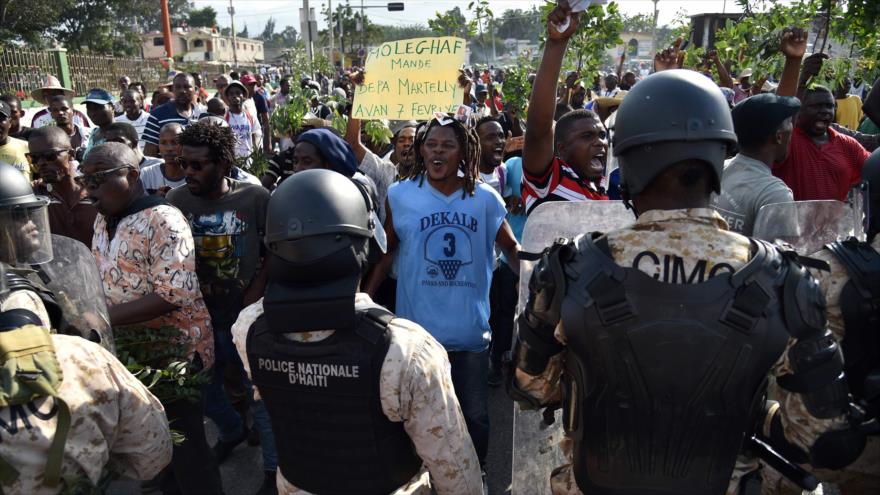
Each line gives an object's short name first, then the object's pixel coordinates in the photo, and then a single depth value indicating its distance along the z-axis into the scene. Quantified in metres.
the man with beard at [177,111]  6.70
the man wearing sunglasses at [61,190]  3.65
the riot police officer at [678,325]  1.58
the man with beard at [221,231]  3.51
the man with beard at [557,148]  2.75
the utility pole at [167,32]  36.00
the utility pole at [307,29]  12.84
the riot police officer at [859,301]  1.93
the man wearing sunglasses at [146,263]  2.92
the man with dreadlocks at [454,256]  3.08
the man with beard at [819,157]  3.94
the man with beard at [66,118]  6.85
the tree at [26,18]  31.78
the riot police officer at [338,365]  1.81
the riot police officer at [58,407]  1.65
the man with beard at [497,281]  4.71
